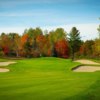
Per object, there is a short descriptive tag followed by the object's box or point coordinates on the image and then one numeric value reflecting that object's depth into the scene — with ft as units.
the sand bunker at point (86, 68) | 129.96
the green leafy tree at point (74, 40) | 324.76
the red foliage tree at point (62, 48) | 307.17
